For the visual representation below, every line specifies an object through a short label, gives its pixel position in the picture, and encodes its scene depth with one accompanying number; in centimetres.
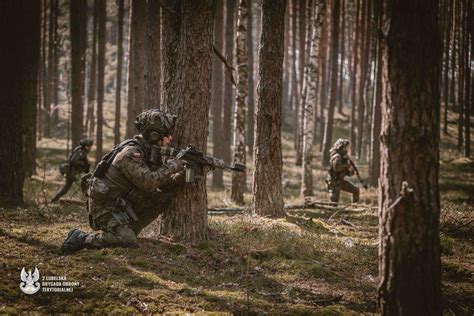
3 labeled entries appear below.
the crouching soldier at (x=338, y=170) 1275
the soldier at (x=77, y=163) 1179
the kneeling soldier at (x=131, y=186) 616
